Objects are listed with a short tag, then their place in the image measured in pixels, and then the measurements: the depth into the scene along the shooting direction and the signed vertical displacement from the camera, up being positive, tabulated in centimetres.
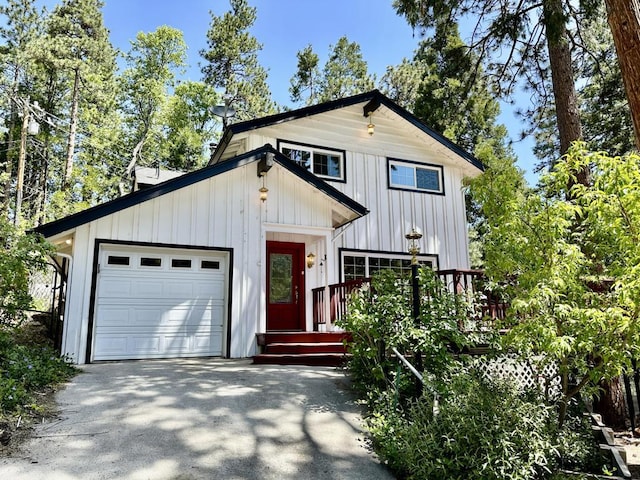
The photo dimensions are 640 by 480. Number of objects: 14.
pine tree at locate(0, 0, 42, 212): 2069 +1276
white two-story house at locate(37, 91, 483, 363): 750 +151
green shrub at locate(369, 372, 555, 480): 347 -117
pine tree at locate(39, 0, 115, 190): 2109 +1387
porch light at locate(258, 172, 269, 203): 866 +230
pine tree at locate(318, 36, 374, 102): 2581 +1465
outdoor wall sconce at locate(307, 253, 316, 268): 943 +101
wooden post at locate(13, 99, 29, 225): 1786 +658
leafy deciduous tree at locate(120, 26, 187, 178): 2581 +1344
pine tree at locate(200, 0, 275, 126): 2508 +1468
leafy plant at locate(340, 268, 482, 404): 500 -27
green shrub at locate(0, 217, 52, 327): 579 +51
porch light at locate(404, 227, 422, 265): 502 +72
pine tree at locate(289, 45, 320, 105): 2628 +1422
